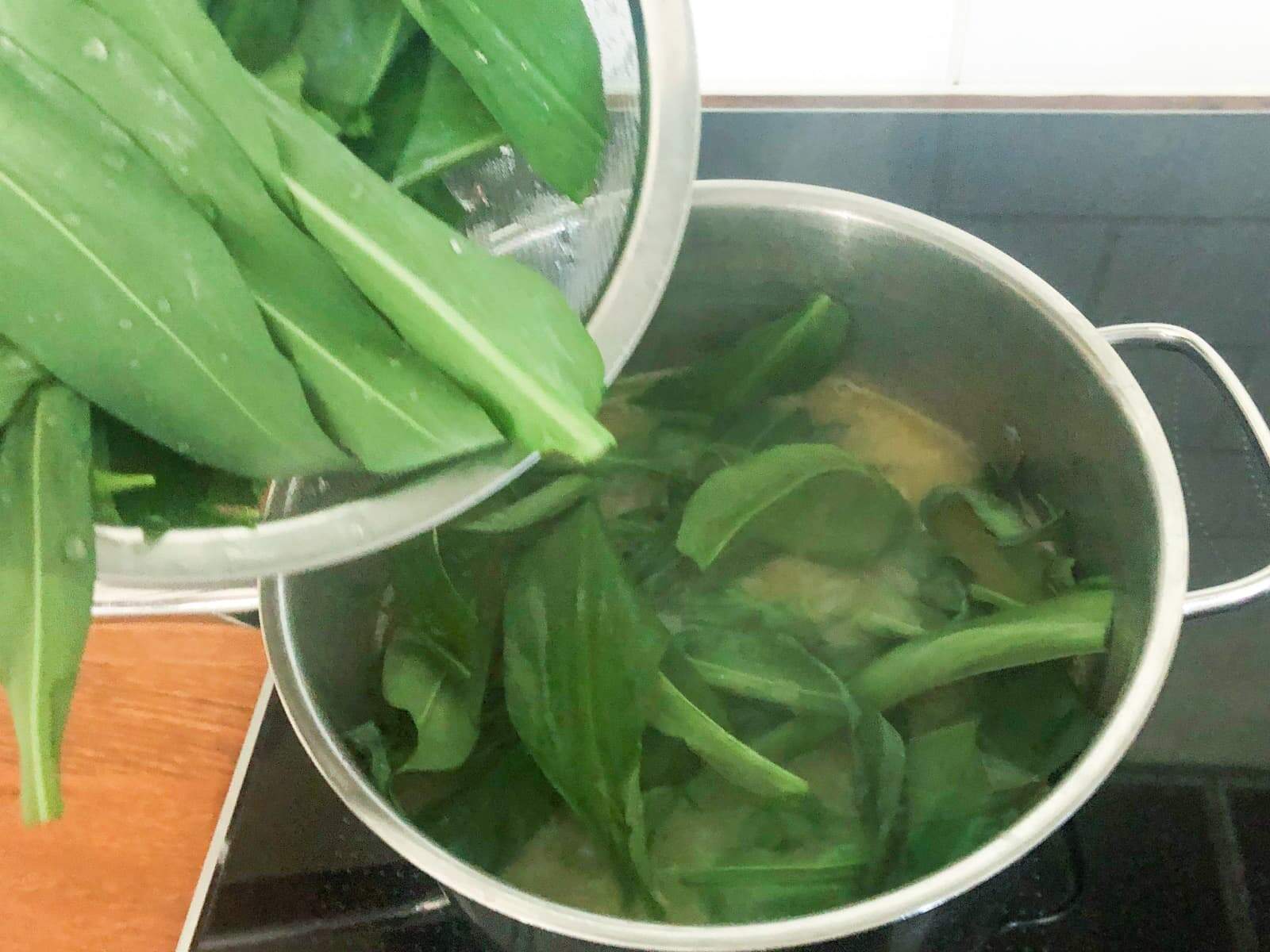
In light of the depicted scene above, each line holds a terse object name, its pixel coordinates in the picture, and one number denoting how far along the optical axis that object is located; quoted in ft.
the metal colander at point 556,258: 1.20
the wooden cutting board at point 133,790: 1.60
